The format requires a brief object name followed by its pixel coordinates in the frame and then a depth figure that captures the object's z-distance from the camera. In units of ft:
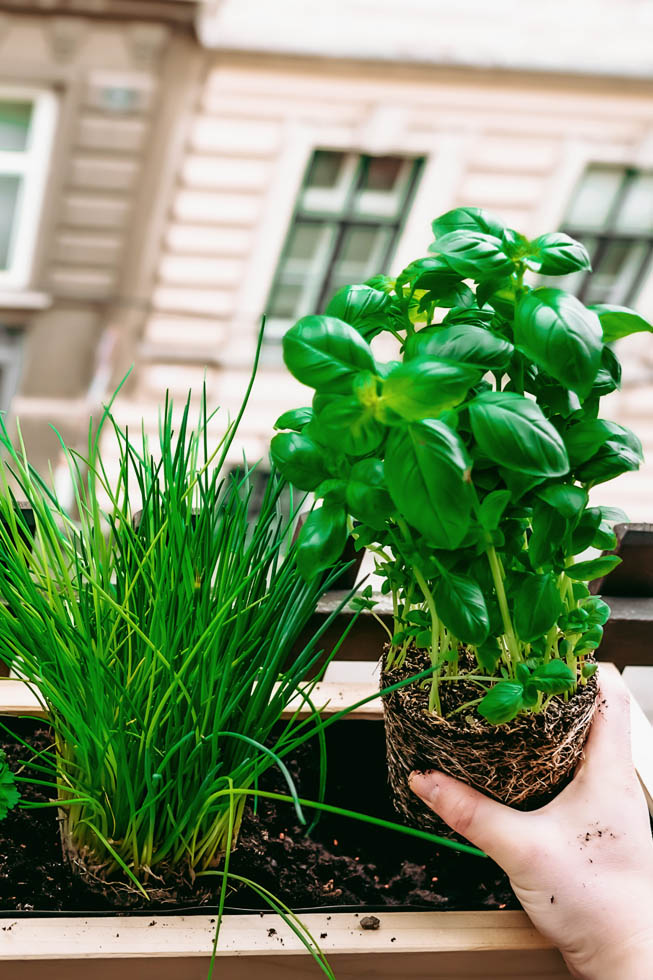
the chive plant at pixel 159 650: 1.65
